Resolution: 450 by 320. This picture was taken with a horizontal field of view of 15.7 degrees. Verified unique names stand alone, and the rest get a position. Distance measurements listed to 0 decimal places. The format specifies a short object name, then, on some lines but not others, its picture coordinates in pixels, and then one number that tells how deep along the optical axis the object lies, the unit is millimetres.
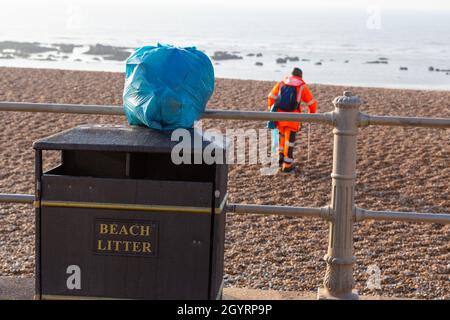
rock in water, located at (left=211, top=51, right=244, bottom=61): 113447
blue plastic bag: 7547
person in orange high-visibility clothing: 20180
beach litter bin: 6829
